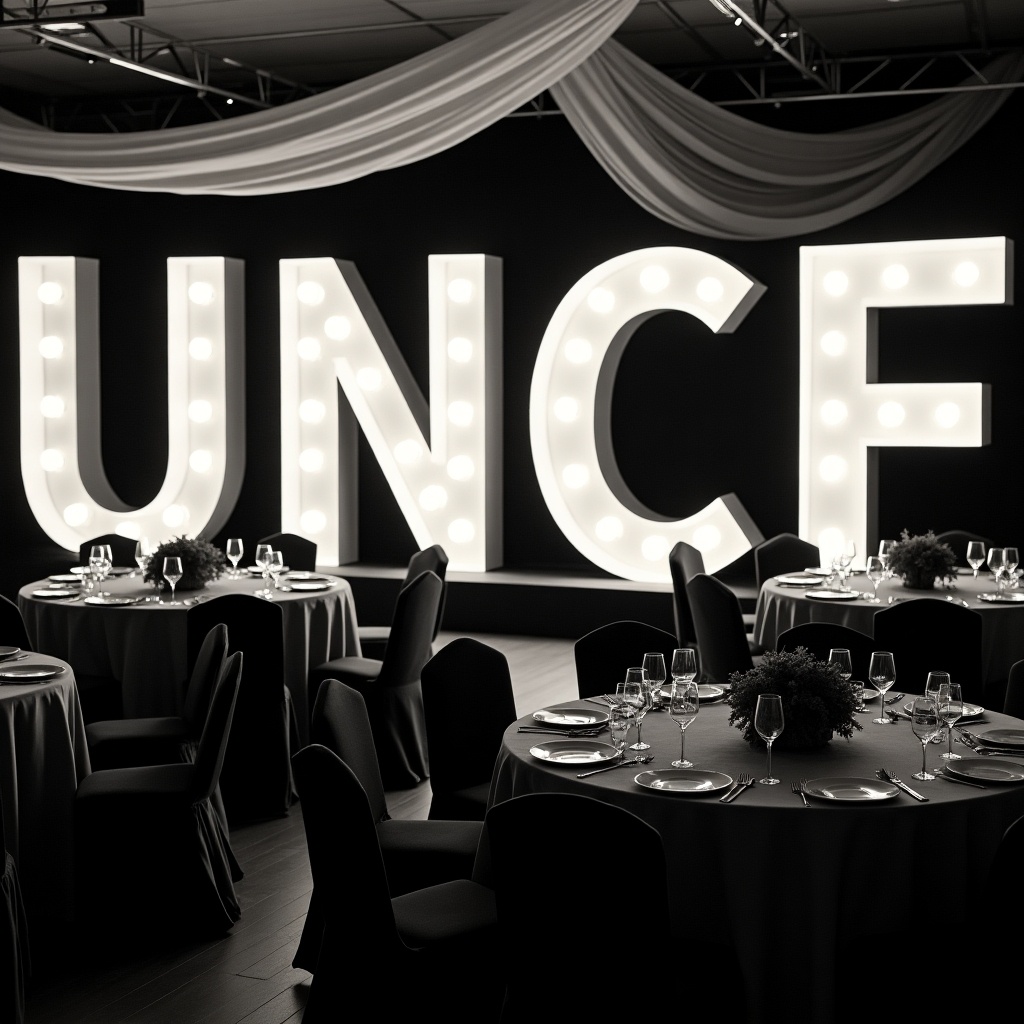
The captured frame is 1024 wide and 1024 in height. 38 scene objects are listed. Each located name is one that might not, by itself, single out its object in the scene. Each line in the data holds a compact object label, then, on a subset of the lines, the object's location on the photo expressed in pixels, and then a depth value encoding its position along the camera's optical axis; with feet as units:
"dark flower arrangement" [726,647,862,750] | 11.62
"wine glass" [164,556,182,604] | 20.07
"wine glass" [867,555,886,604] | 22.09
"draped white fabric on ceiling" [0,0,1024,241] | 17.26
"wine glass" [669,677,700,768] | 11.18
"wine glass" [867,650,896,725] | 12.23
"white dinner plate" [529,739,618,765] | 11.40
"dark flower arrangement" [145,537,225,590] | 21.34
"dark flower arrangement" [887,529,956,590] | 21.06
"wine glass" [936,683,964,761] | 11.24
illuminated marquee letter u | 34.58
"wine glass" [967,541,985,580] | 21.71
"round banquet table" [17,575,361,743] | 19.54
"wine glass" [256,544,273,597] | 21.79
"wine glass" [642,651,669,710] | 12.00
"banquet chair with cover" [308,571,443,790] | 19.82
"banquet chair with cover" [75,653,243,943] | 14.10
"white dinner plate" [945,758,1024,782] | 10.72
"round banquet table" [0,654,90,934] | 13.67
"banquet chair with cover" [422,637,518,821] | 13.99
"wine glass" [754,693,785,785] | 10.62
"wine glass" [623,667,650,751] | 11.64
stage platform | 30.45
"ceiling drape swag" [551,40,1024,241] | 25.93
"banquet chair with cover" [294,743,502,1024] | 9.82
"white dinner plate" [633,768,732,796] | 10.46
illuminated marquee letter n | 32.30
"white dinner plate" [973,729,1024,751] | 11.82
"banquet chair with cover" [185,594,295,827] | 18.37
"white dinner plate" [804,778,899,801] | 10.29
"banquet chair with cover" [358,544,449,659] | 24.03
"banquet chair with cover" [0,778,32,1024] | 11.34
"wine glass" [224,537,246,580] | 22.35
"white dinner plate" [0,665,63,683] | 14.53
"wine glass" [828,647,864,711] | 12.65
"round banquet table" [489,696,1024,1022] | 9.97
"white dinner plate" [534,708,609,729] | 12.49
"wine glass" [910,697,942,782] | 10.85
